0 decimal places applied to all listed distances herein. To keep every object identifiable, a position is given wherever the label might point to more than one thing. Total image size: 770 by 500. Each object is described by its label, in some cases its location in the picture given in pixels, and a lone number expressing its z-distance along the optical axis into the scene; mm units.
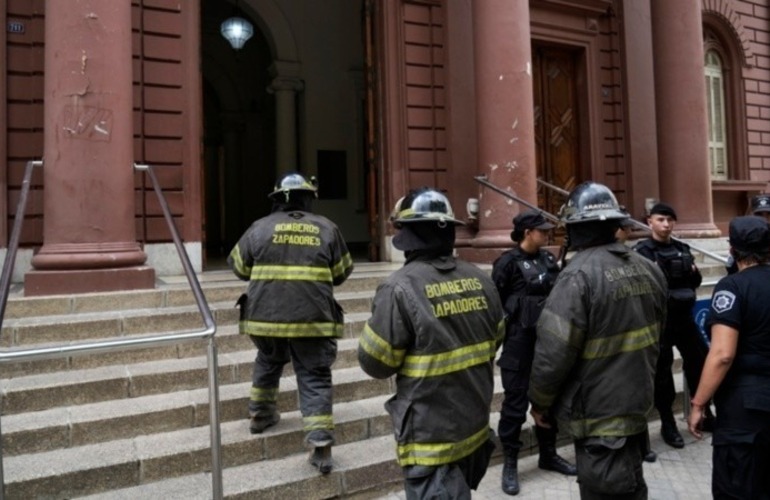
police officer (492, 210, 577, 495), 4273
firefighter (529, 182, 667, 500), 2799
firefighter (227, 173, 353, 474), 3975
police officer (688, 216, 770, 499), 2961
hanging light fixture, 11500
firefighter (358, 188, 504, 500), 2645
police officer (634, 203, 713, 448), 4980
